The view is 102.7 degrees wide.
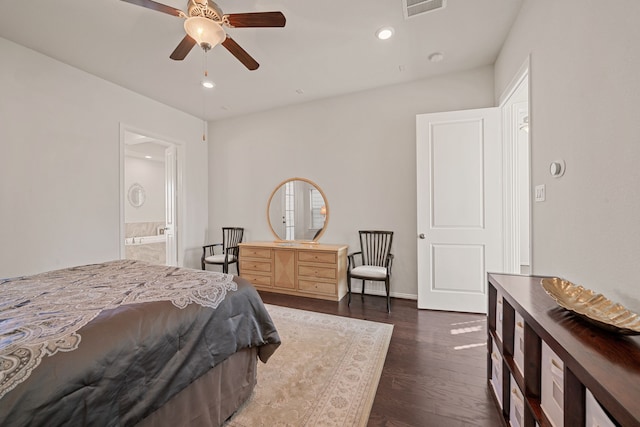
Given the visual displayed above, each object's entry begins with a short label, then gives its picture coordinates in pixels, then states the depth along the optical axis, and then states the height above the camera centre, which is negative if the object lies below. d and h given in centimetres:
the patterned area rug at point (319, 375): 148 -116
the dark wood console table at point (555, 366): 66 -49
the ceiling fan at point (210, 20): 173 +138
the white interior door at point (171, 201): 430 +23
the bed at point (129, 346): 78 -51
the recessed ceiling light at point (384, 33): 239 +172
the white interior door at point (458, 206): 282 +7
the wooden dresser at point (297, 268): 338 -76
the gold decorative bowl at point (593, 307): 87 -39
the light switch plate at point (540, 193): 180 +14
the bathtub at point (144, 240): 593 -61
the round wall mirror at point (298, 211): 392 +5
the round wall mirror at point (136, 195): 639 +50
